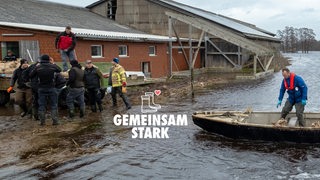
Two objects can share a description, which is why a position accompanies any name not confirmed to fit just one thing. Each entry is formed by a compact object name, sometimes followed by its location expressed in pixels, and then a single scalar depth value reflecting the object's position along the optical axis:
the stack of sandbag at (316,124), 9.47
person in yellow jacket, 14.20
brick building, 20.25
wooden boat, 9.35
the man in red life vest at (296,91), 10.09
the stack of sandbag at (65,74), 13.78
